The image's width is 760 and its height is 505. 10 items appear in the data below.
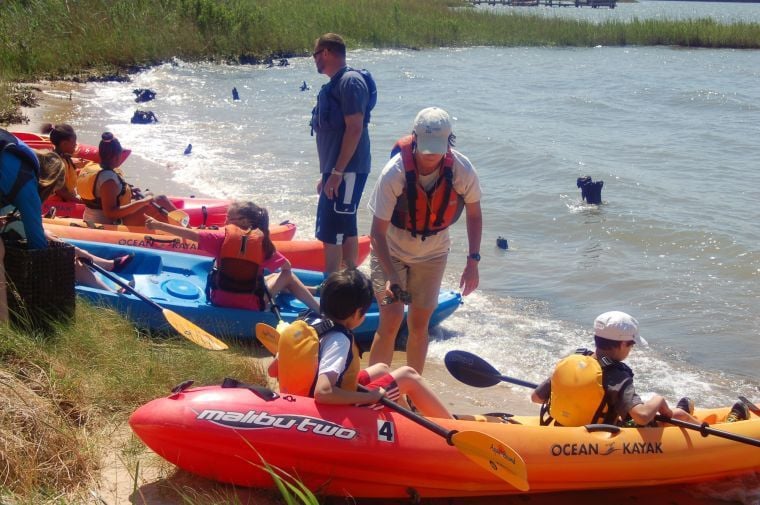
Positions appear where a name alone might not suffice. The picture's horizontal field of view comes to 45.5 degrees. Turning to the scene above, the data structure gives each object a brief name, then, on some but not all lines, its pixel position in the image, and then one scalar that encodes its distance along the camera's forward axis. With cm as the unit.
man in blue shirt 494
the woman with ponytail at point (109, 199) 622
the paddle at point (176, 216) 637
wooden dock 5231
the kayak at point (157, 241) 596
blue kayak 504
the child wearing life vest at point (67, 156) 613
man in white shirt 387
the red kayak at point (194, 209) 675
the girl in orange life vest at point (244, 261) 512
